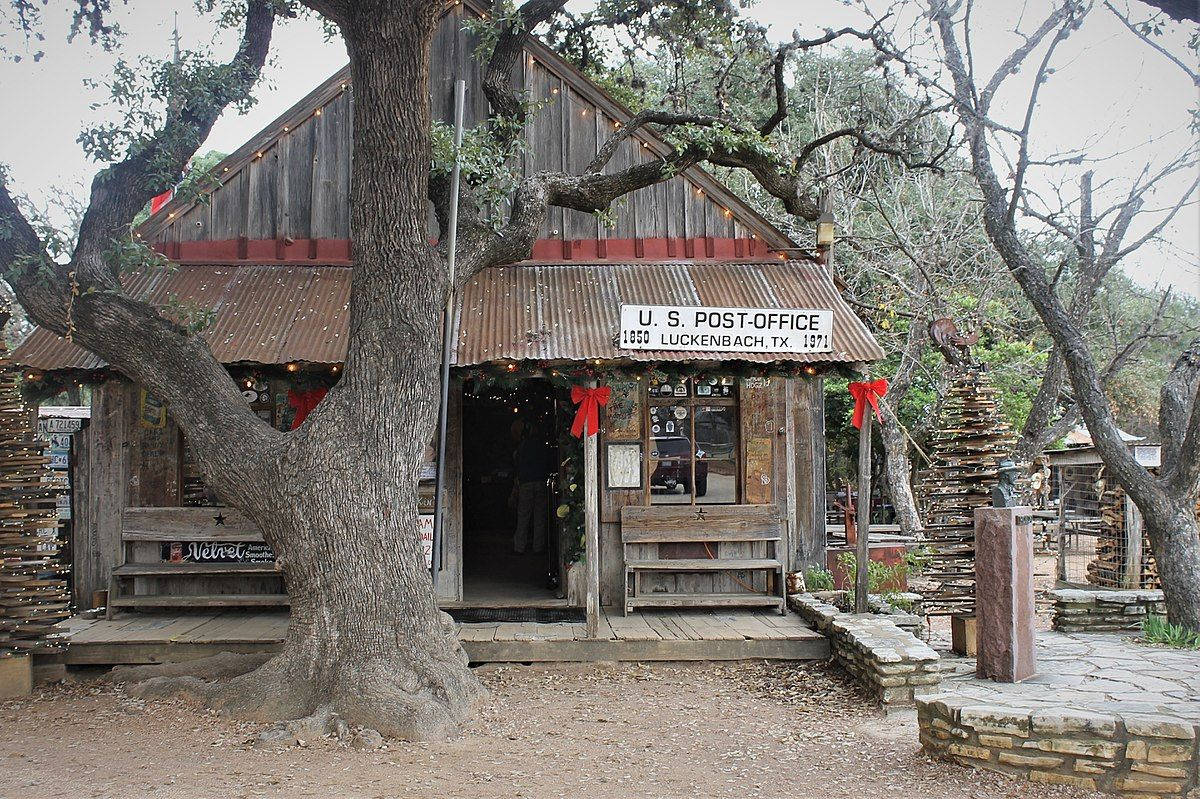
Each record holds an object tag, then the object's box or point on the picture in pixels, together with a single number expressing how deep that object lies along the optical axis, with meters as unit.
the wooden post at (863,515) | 9.32
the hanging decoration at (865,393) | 9.45
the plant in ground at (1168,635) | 8.99
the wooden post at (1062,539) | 14.44
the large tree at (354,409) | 7.25
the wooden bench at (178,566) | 10.09
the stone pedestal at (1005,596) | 7.59
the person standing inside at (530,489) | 12.34
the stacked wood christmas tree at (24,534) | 8.10
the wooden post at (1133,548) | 13.56
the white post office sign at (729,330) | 9.25
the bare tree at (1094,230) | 10.65
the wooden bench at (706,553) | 10.45
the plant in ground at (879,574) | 12.58
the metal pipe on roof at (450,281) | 7.88
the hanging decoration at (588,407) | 9.10
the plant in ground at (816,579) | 10.99
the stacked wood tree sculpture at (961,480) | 9.77
